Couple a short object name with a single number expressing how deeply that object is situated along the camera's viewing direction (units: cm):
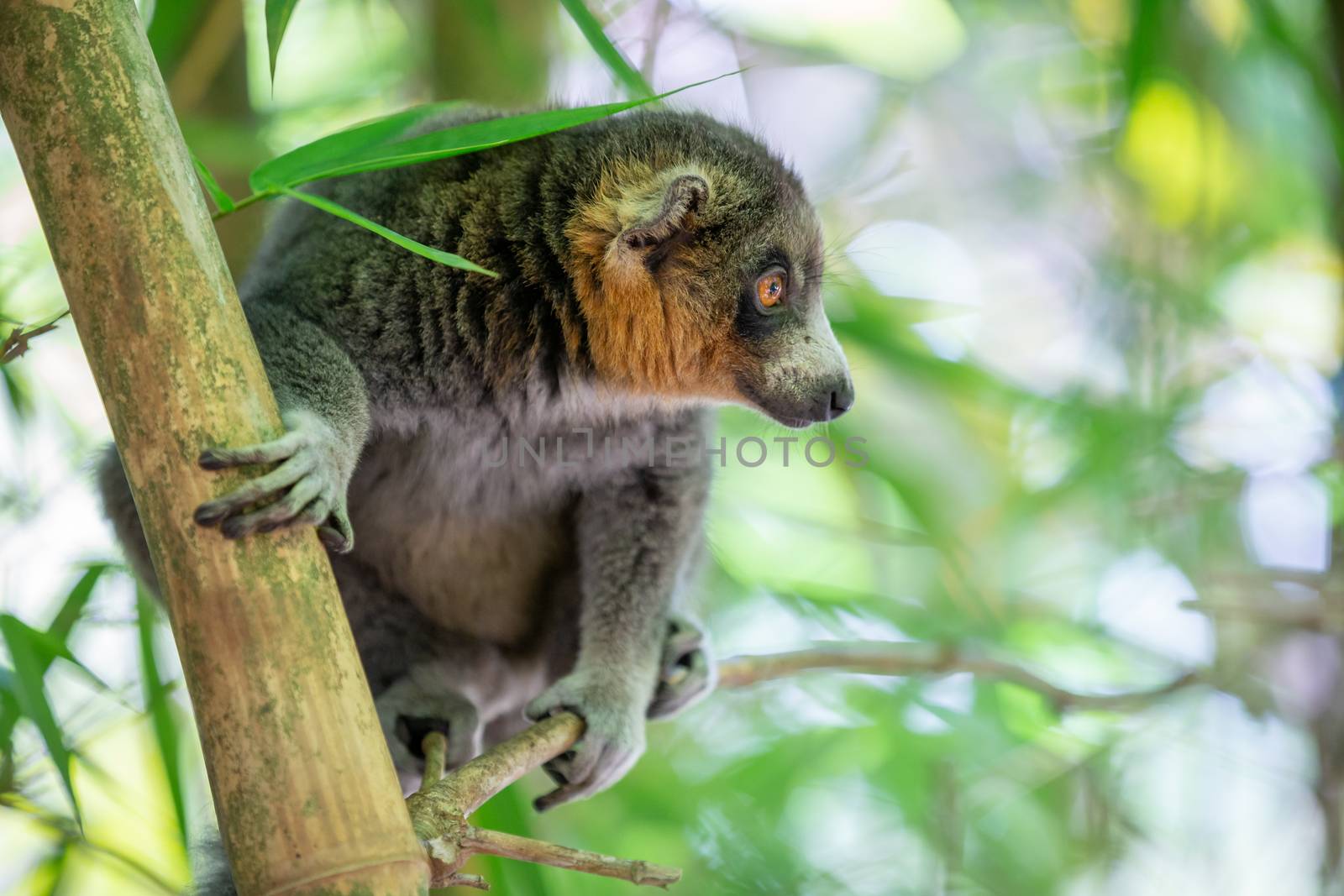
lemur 289
